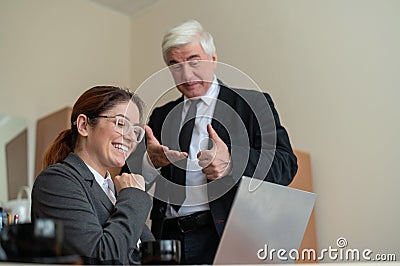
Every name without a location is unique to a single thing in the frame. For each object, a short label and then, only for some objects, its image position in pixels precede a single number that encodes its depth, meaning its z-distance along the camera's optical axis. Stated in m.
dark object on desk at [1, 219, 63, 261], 0.70
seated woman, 1.04
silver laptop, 0.97
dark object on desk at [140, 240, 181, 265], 0.87
